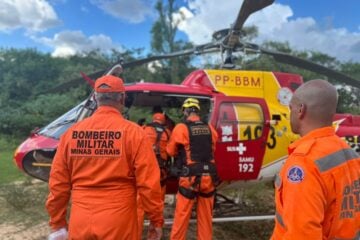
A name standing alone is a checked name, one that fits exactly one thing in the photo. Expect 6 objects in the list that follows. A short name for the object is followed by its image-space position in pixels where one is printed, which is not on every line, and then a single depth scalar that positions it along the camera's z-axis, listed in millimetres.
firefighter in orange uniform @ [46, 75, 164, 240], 2674
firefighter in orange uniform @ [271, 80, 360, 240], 1585
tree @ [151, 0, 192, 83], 30875
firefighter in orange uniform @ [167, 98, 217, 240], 4816
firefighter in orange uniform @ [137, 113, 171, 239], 5367
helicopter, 5324
